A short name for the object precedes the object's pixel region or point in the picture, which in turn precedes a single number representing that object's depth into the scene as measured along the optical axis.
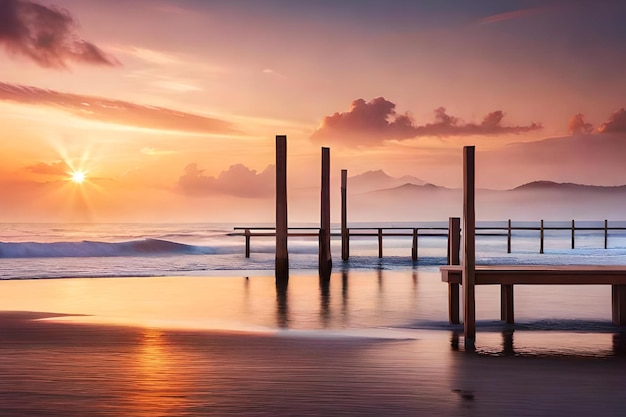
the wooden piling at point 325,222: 19.67
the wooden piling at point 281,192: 17.02
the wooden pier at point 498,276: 8.86
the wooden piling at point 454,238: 11.83
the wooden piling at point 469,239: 8.78
